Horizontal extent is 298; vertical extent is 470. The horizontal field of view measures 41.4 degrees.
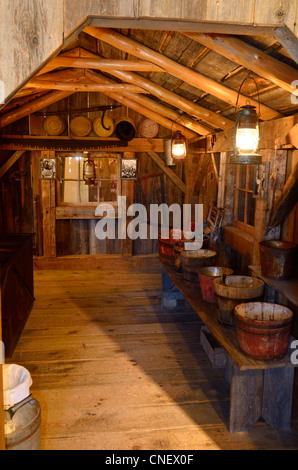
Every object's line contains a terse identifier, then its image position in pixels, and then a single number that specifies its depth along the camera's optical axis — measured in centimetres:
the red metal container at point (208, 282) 408
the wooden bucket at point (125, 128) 806
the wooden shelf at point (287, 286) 324
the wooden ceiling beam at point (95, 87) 634
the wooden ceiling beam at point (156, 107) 684
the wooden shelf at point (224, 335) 296
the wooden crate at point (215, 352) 417
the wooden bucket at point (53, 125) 792
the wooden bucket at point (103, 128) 809
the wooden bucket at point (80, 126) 802
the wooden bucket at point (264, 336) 291
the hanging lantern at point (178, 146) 605
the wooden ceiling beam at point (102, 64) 504
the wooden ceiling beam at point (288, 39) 205
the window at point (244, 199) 518
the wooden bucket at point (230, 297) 342
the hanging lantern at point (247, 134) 313
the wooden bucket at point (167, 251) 558
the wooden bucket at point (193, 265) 462
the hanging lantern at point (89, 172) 781
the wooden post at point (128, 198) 829
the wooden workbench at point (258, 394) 316
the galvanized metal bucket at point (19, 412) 229
